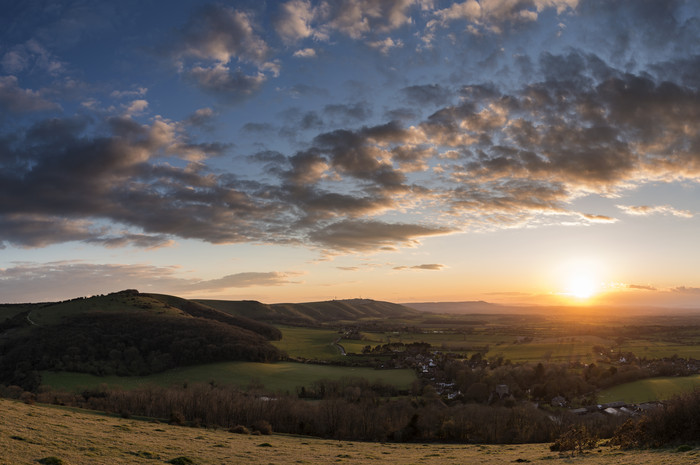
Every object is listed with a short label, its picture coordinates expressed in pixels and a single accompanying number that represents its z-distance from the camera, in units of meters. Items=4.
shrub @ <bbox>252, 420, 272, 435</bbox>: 72.81
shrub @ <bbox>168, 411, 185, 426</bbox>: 66.64
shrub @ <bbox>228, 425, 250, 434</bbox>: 66.32
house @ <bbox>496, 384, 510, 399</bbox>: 134.25
